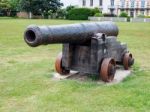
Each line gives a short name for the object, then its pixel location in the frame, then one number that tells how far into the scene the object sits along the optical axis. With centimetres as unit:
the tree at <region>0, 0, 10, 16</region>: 5519
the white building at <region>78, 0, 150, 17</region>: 6969
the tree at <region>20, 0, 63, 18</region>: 5456
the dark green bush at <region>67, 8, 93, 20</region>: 5128
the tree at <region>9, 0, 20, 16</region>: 5650
